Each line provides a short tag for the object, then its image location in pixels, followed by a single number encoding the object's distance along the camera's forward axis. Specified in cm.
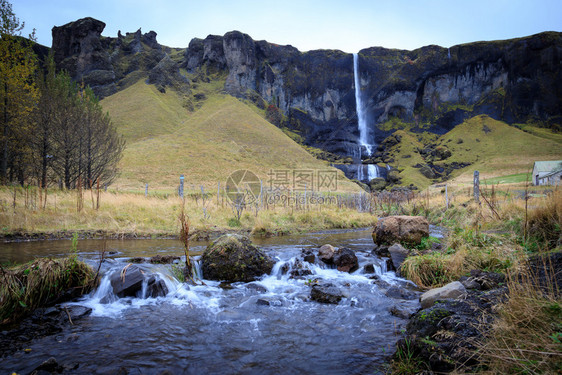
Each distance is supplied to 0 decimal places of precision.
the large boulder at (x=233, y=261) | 788
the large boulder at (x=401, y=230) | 1033
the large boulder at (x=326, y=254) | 941
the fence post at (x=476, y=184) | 1452
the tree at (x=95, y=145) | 2195
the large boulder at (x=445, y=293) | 482
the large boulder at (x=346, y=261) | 891
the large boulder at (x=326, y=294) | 627
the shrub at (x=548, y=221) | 576
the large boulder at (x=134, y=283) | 622
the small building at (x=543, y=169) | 3632
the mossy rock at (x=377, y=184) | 6581
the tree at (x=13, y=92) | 1750
